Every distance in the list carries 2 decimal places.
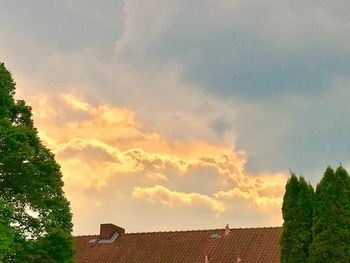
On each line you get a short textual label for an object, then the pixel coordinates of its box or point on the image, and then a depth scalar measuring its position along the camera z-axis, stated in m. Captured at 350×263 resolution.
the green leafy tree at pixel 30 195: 29.94
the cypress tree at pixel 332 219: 30.59
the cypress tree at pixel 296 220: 32.06
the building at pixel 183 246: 49.03
